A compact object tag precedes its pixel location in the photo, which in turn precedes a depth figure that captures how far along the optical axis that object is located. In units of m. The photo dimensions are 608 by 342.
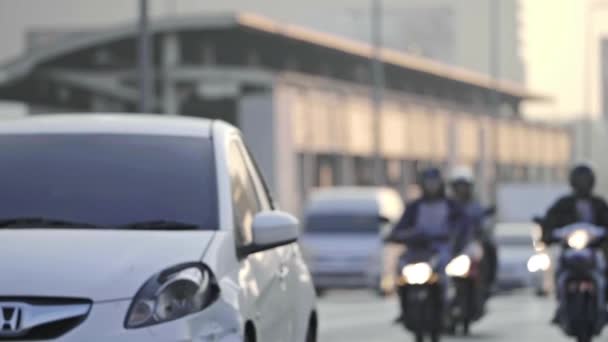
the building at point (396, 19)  128.75
